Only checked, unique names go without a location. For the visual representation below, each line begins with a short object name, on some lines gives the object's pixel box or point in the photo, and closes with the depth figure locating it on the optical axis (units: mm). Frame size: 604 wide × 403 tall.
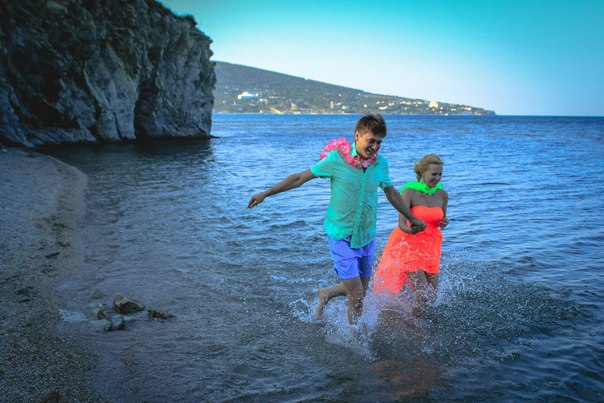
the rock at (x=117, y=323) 4719
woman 5191
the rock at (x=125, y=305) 5140
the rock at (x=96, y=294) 5466
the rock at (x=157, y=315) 5111
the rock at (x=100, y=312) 4906
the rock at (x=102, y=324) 4648
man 4254
